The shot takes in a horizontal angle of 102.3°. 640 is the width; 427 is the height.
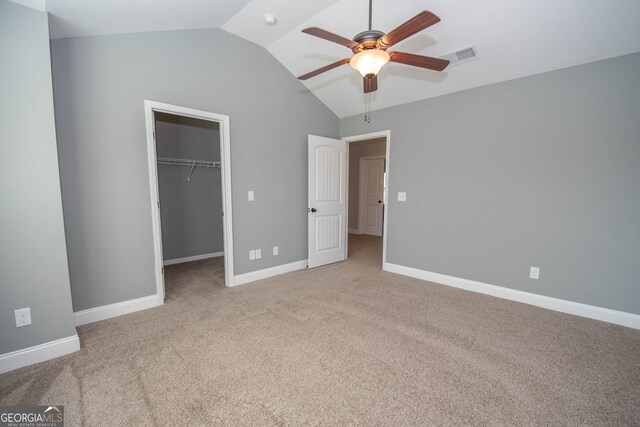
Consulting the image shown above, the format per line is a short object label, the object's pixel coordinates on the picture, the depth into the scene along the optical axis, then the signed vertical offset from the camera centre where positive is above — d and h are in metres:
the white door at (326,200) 4.00 -0.18
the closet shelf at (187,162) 4.16 +0.45
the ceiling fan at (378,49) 1.60 +0.97
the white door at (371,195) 7.11 -0.17
